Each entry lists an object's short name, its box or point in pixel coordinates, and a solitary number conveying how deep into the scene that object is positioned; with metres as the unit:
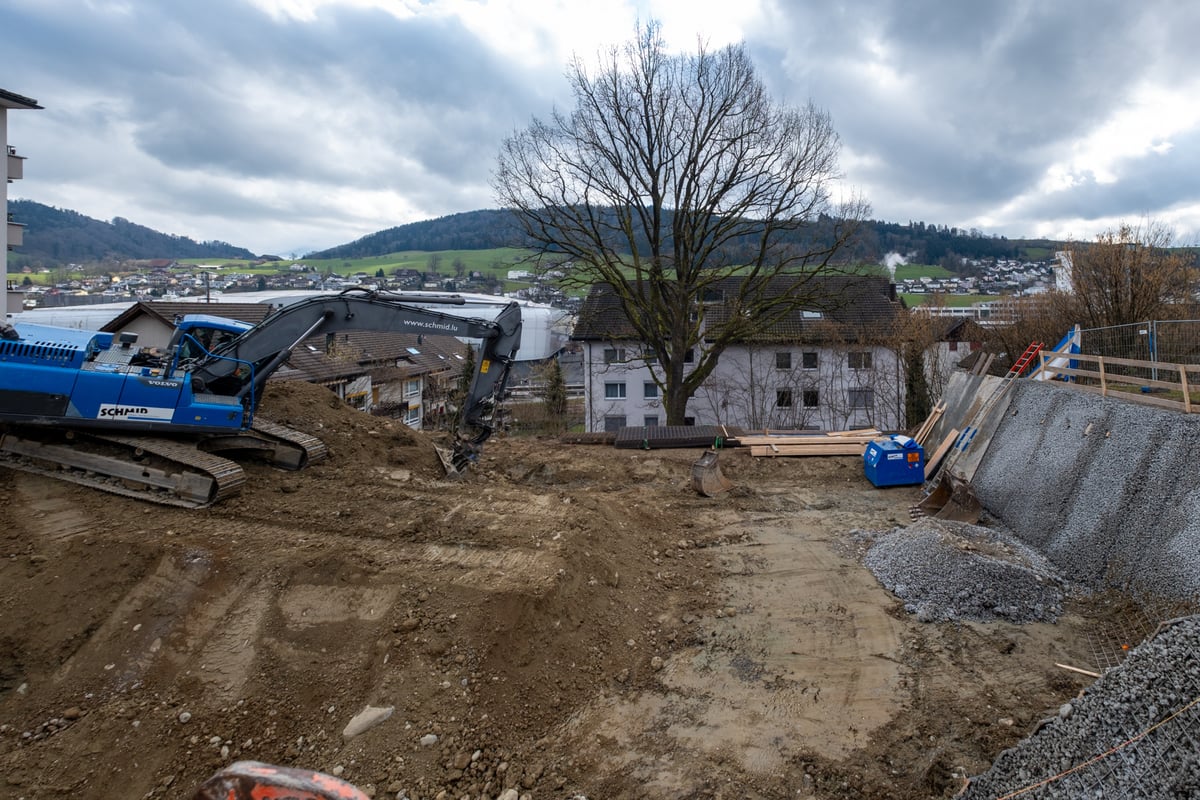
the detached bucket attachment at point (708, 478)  12.54
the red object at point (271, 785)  2.10
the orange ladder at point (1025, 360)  14.18
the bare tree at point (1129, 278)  18.69
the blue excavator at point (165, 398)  8.45
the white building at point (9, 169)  20.30
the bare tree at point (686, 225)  20.05
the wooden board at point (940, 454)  13.98
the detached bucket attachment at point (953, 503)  11.15
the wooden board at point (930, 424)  16.22
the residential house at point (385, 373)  25.53
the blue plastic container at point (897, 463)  13.26
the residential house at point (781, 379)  28.55
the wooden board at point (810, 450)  15.33
